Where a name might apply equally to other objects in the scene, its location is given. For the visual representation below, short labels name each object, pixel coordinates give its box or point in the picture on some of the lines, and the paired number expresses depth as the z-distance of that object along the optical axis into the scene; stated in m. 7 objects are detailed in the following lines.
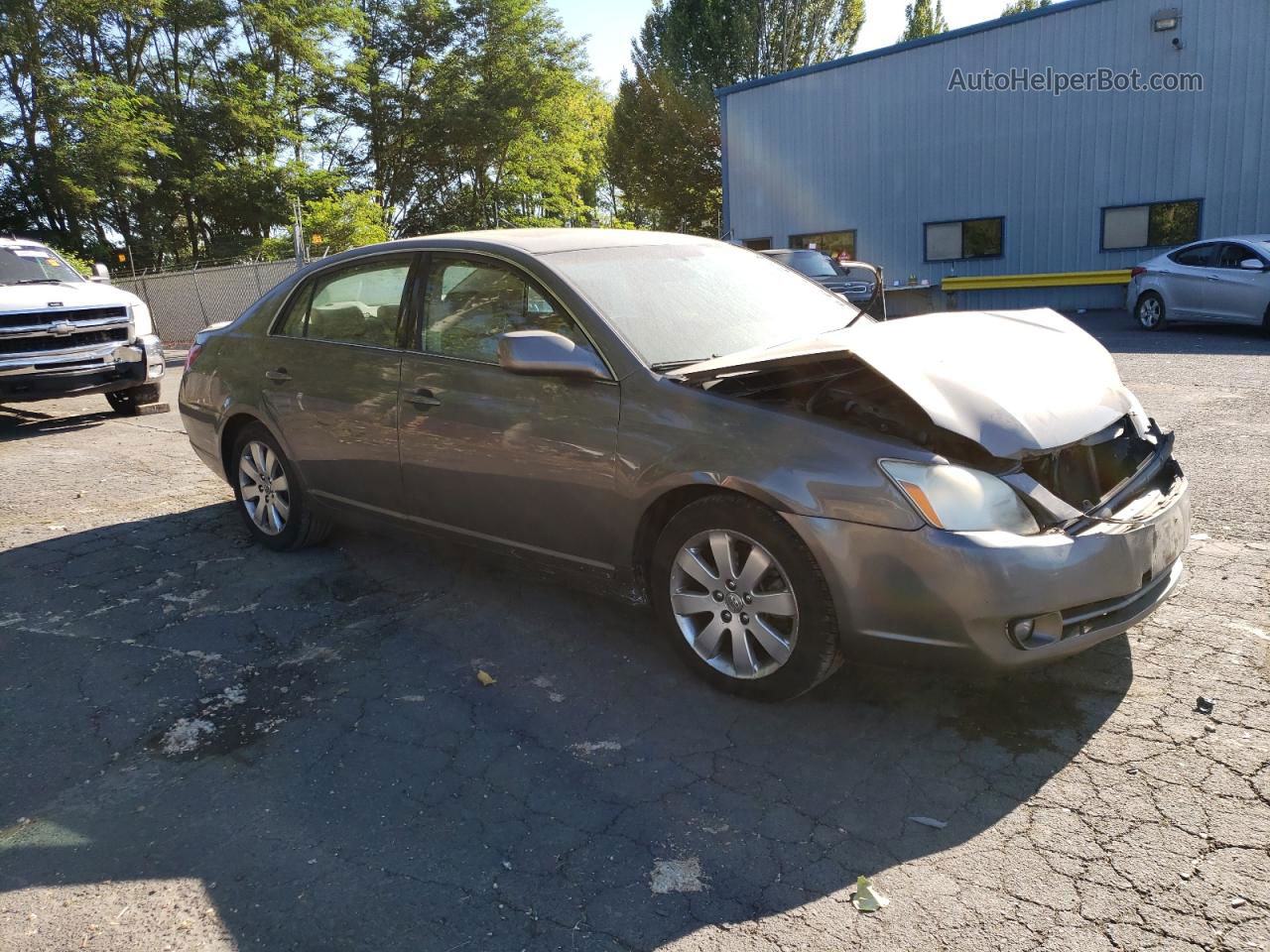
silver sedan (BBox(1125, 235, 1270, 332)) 12.90
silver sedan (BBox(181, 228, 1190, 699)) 2.97
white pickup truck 9.30
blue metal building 19.22
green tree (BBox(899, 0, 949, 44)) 51.91
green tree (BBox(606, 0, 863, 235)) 40.78
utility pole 20.14
